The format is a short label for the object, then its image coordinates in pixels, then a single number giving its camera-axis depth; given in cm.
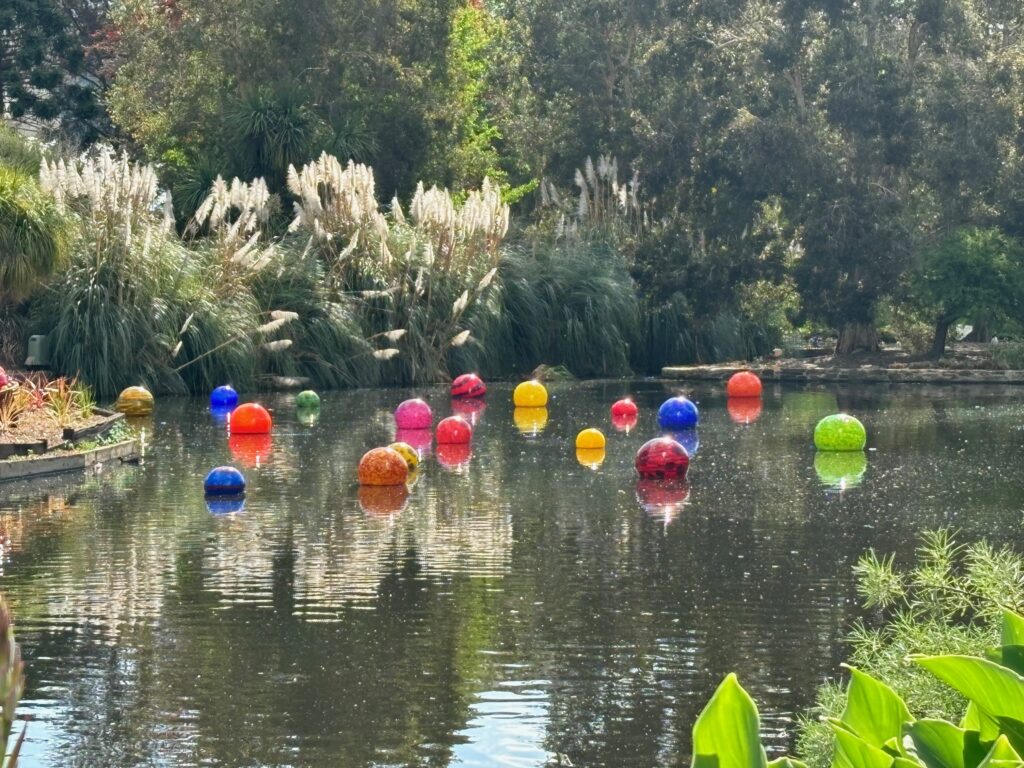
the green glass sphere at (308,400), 2353
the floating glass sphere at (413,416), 2044
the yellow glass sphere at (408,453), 1611
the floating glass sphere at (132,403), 2228
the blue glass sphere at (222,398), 2347
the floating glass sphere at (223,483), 1427
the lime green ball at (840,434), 1777
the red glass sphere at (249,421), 1961
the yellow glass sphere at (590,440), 1811
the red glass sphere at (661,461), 1542
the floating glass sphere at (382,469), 1497
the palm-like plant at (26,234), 2222
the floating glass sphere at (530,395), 2388
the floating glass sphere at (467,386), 2558
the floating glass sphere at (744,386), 2656
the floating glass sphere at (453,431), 1850
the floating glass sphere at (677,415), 2047
